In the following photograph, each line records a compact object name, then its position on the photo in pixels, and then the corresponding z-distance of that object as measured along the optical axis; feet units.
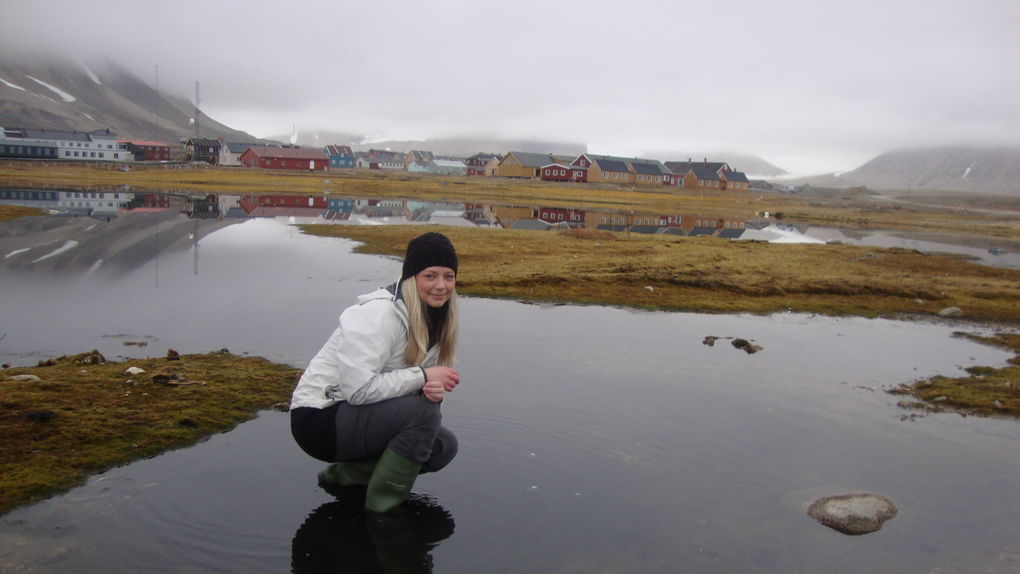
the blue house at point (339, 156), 565.94
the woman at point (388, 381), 17.57
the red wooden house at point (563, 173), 426.92
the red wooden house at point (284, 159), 423.64
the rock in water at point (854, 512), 20.47
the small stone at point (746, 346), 42.14
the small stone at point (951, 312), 59.36
